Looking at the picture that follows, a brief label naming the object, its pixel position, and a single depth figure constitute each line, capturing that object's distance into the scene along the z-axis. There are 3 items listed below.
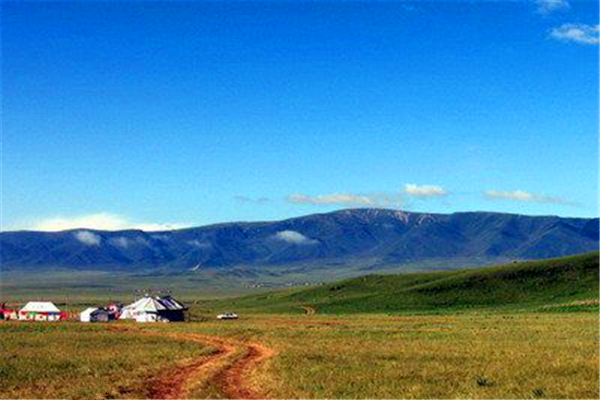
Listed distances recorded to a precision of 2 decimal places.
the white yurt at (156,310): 114.50
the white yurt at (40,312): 120.69
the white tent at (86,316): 114.19
